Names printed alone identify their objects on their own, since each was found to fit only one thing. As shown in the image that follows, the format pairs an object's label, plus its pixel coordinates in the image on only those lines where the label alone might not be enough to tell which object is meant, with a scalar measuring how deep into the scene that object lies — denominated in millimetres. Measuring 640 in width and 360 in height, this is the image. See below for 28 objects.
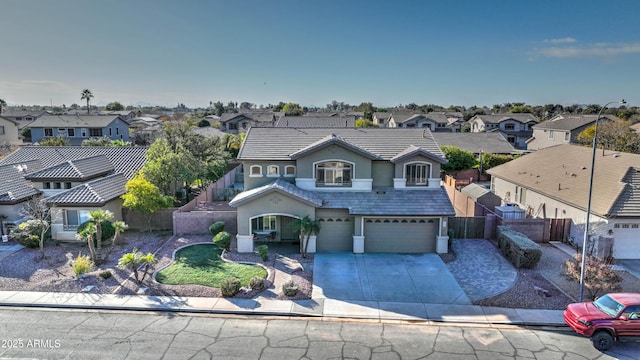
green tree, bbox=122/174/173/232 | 25297
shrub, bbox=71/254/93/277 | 19438
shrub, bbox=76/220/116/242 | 24250
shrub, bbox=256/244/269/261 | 21708
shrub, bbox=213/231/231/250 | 22469
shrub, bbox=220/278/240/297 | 17609
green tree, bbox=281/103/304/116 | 104062
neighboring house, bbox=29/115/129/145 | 66500
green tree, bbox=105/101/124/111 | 151250
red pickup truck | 13750
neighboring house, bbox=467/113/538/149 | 86188
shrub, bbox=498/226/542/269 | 20891
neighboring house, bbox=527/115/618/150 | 61750
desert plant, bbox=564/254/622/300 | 17141
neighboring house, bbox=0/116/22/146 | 68750
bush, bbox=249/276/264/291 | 18125
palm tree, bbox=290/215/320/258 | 22344
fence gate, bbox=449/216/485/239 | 26047
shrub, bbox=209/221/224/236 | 24594
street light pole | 16272
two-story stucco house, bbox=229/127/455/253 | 23031
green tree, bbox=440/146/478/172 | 44969
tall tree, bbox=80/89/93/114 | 123750
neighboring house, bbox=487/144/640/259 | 22047
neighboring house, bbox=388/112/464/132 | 89781
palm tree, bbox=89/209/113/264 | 21547
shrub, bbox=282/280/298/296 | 17656
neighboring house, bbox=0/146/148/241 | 24734
